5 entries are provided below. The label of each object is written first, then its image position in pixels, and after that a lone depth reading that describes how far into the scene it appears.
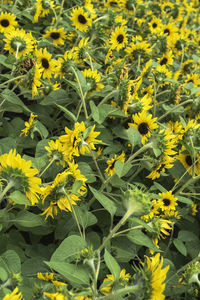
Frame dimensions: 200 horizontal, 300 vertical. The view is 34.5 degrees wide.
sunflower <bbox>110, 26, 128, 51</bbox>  2.26
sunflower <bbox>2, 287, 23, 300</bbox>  0.73
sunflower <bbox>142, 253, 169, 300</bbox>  0.80
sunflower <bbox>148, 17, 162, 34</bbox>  2.81
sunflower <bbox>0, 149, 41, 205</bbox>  0.95
